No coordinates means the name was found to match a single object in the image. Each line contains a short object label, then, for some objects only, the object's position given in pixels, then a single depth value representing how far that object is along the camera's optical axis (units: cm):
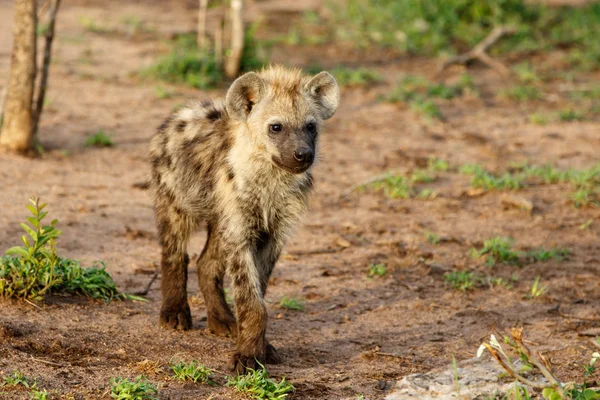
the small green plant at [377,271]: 1134
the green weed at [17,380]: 720
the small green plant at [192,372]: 774
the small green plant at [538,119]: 1755
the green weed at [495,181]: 1424
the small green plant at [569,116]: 1773
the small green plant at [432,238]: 1245
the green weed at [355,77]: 1891
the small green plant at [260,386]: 748
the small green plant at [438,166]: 1500
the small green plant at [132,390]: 708
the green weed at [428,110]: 1746
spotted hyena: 859
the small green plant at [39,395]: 693
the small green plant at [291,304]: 1018
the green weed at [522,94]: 1891
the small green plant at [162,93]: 1711
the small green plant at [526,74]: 1984
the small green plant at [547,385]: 623
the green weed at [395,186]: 1398
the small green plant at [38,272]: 891
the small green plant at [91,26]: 2081
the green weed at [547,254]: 1200
